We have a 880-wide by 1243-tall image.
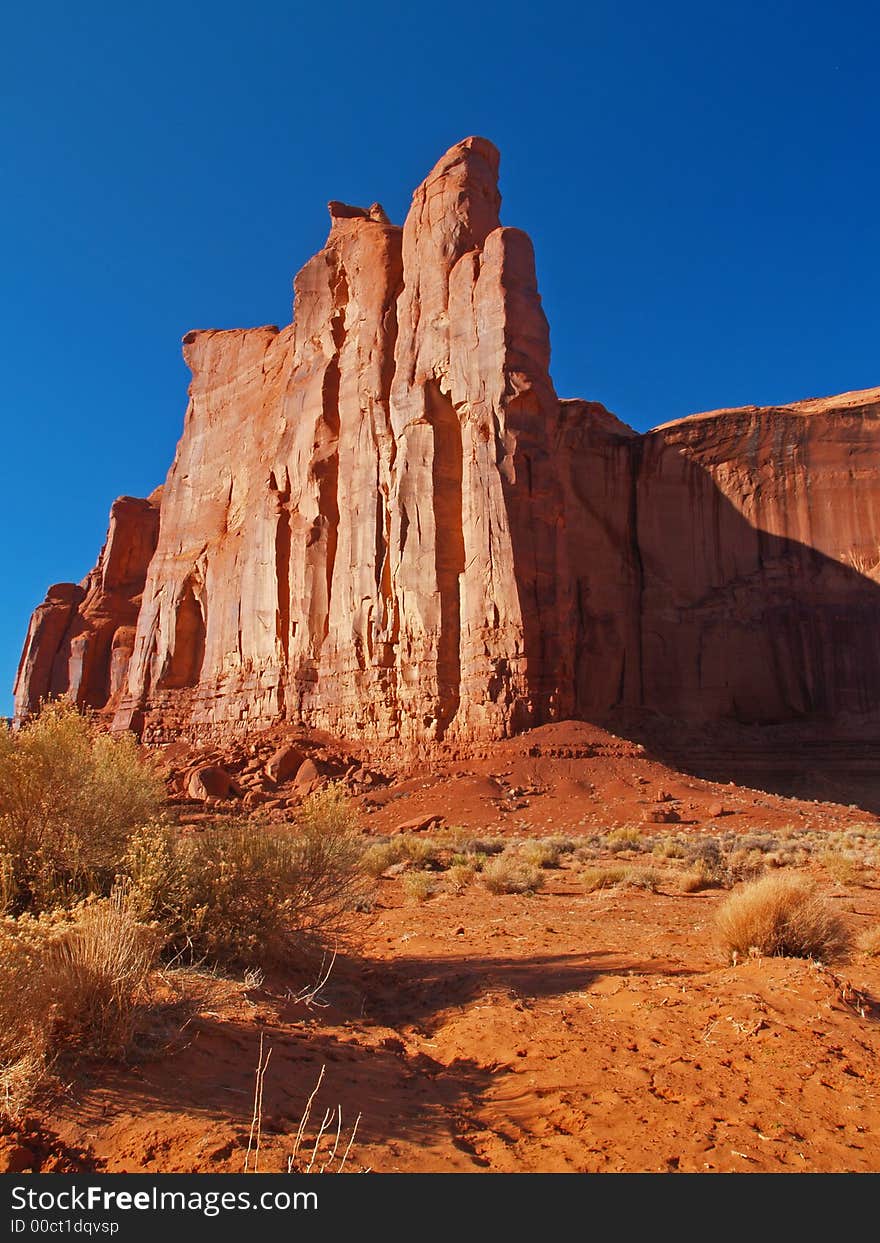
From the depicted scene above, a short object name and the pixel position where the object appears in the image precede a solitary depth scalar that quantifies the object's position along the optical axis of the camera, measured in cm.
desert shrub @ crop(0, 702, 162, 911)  654
